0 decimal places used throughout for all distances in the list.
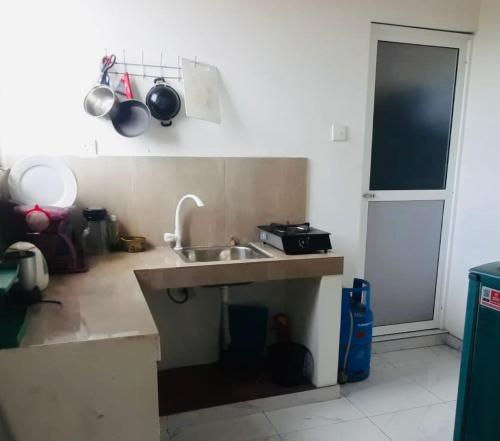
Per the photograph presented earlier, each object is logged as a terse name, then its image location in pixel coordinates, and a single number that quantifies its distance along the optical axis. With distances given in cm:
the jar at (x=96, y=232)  214
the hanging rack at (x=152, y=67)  221
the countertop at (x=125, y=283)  122
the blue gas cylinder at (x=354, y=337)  250
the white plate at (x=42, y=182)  194
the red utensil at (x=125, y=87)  220
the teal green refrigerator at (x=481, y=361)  161
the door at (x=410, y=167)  278
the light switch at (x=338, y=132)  264
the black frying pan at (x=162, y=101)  224
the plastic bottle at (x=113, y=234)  226
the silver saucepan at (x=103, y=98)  212
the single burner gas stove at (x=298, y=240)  227
